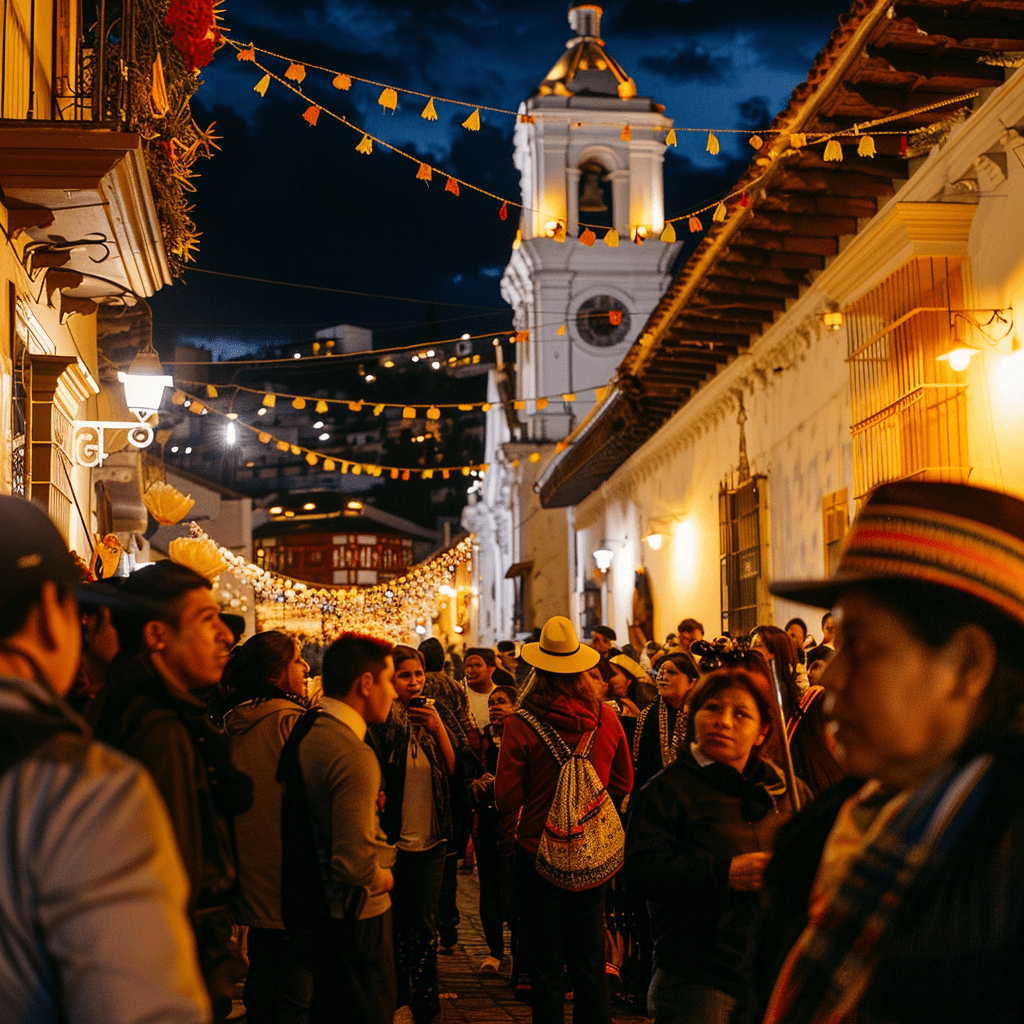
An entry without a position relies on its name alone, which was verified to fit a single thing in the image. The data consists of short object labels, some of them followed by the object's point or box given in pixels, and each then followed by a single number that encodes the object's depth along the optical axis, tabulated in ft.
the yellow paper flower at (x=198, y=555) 23.48
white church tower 121.49
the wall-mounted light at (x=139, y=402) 38.11
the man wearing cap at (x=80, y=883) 5.77
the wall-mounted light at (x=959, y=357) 27.94
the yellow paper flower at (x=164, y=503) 38.88
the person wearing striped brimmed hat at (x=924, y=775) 5.65
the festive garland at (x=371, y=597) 127.65
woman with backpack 19.56
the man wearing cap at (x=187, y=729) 11.02
